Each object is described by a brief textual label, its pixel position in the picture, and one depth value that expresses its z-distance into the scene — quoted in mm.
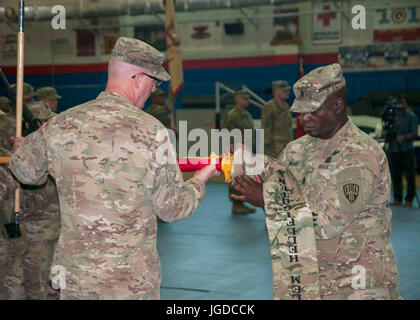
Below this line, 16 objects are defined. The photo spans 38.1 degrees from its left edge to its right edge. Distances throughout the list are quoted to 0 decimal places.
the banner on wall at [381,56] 14625
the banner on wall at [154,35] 16906
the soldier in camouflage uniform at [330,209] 2404
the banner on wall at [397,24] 14766
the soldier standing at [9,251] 4109
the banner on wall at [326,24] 15461
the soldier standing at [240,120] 9508
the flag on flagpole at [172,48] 10477
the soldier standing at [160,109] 8883
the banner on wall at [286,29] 15688
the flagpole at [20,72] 2971
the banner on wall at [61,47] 17977
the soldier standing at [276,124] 9234
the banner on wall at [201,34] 16812
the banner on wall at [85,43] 17656
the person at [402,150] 10398
